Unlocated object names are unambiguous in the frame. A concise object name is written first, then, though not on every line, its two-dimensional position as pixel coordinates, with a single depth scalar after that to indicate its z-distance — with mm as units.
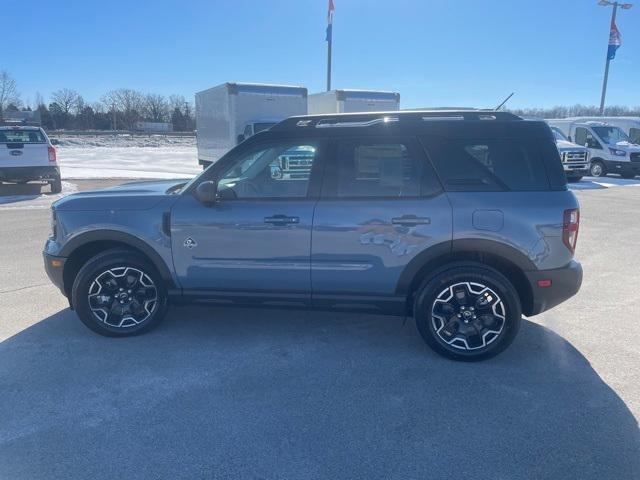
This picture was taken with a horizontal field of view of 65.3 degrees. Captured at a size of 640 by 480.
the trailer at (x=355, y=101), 15148
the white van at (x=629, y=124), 23672
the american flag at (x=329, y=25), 22703
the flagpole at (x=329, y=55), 22594
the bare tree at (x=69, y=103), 92188
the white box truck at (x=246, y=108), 14234
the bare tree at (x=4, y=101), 76412
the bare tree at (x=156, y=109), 96812
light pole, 28188
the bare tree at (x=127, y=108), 91438
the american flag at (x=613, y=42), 28719
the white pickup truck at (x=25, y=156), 13234
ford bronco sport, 3723
